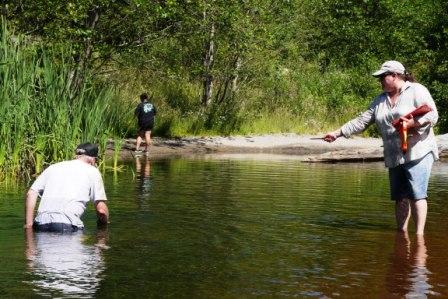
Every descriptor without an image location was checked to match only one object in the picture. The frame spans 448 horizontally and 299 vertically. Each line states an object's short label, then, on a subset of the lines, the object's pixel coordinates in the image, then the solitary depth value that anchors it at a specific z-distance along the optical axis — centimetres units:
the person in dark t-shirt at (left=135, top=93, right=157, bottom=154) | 2786
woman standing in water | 1058
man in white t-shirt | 1002
